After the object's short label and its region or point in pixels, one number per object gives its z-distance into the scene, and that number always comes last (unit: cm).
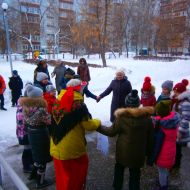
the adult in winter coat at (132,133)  244
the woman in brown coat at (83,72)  767
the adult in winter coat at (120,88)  447
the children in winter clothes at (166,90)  371
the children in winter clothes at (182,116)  338
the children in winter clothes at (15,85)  704
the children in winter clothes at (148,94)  423
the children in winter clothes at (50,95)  336
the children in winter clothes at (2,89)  686
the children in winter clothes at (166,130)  268
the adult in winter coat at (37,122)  275
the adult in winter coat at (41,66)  636
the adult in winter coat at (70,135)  236
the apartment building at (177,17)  2563
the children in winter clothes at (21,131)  310
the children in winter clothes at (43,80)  436
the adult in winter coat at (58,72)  753
